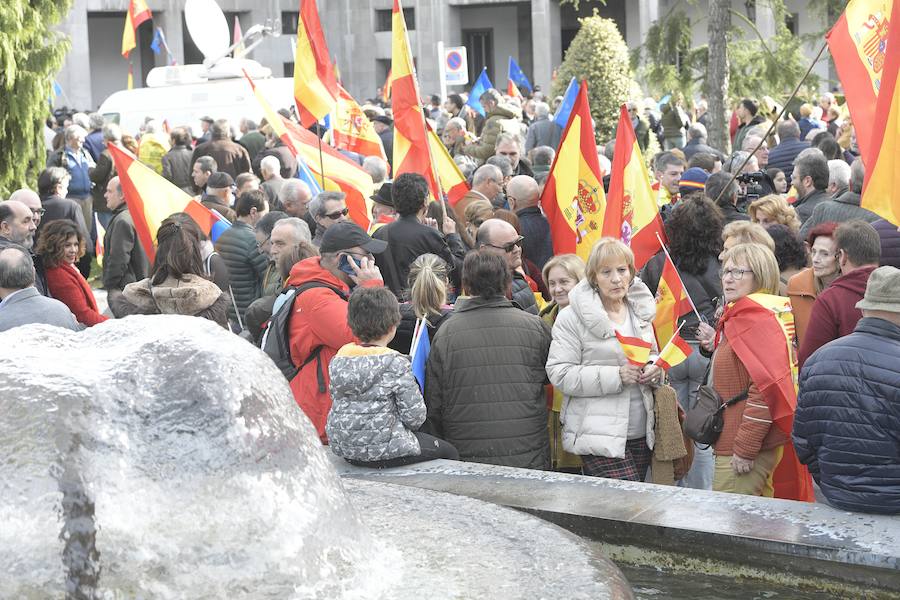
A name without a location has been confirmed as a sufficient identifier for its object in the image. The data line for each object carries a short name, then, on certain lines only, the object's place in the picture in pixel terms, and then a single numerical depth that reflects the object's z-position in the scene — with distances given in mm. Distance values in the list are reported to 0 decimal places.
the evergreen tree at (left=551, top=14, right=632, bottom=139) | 17422
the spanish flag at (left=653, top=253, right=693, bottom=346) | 6363
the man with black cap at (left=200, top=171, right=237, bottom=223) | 9766
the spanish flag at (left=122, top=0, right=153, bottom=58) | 24516
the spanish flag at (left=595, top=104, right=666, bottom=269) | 7023
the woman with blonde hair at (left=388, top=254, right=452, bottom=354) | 6047
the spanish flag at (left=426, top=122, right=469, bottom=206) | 9766
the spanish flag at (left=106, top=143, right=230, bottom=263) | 8602
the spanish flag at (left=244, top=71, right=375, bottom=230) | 9922
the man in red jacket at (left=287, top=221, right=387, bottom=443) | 5652
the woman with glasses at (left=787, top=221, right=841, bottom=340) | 5926
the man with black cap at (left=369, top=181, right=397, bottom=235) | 8461
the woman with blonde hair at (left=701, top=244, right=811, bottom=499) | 5223
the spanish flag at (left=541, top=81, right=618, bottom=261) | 8141
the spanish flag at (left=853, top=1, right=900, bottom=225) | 5496
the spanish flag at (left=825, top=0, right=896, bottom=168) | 6016
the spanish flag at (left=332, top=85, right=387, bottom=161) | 11219
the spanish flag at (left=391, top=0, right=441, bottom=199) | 9289
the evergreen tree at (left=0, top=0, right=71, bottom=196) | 11117
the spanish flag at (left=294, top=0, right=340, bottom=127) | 10539
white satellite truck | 24547
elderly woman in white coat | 5477
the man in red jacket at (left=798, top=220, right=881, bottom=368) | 5469
